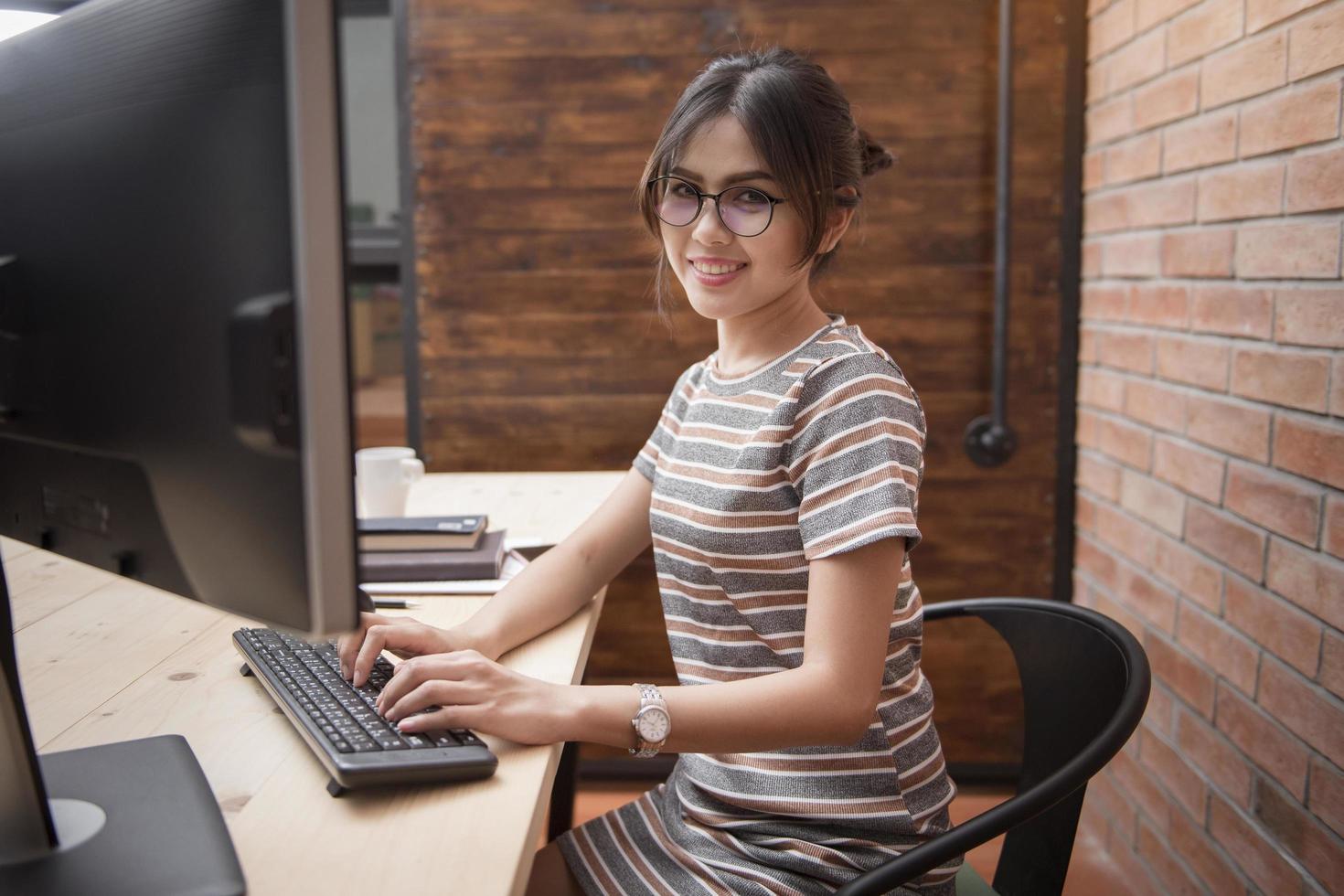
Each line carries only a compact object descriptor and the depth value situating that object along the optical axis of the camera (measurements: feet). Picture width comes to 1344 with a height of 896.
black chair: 2.93
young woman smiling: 3.07
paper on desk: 4.49
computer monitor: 1.93
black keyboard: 2.64
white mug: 5.44
